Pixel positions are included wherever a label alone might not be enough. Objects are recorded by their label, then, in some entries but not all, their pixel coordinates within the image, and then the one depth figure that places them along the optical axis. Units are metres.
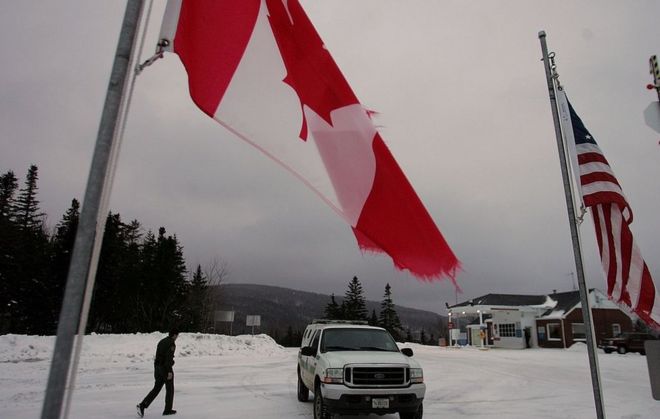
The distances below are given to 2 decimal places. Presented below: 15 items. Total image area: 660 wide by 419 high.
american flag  7.75
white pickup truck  9.25
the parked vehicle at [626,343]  36.53
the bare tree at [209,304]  61.78
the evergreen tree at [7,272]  48.06
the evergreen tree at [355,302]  78.58
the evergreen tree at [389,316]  79.75
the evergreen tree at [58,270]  47.22
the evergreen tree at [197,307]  57.97
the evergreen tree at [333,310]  77.50
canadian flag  3.34
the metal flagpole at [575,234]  6.71
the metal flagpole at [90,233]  2.18
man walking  10.10
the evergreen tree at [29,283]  46.72
